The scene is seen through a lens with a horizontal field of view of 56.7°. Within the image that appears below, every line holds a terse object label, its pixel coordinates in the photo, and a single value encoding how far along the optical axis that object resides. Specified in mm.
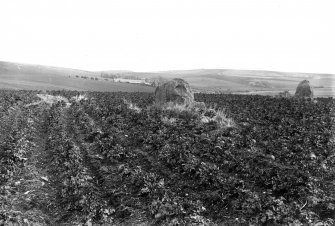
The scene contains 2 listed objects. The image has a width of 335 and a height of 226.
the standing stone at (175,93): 25375
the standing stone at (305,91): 41250
